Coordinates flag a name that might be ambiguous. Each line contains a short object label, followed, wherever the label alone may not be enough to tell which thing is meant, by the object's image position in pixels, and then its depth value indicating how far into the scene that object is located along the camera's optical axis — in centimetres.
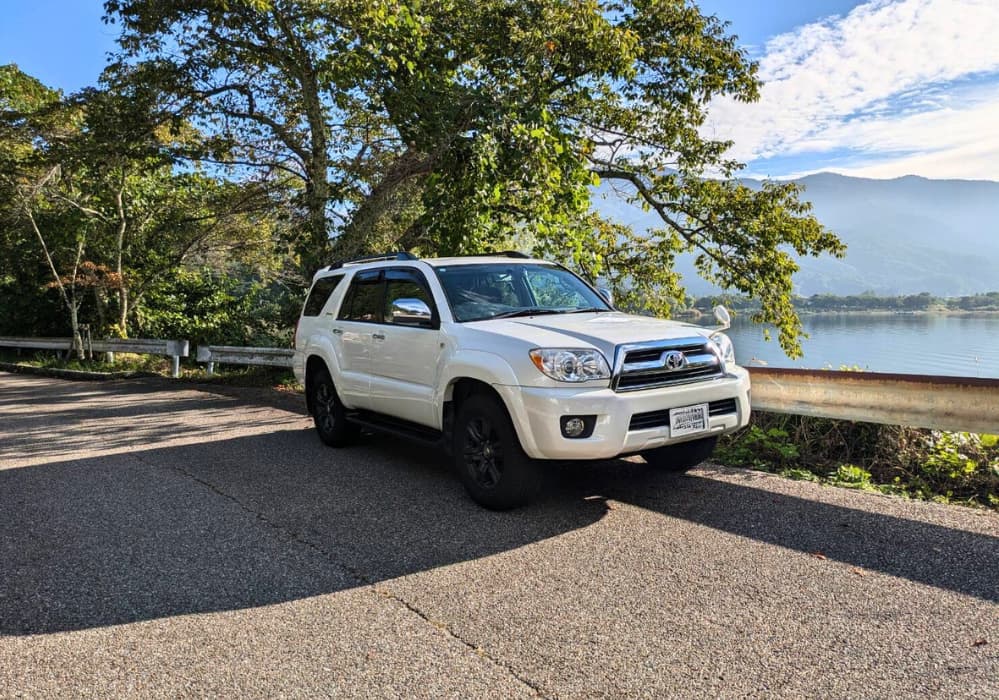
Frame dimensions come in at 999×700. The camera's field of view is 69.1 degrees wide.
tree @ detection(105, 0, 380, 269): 1272
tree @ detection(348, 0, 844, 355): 1071
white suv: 479
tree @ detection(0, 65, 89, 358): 1901
